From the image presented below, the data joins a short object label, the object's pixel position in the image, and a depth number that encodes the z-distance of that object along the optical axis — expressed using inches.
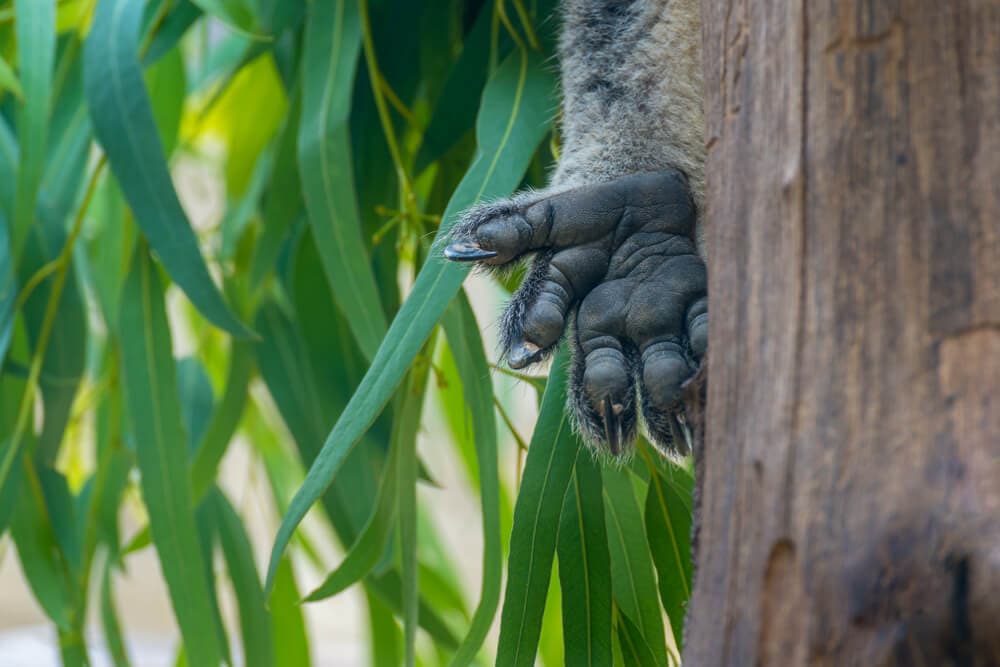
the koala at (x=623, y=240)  53.8
